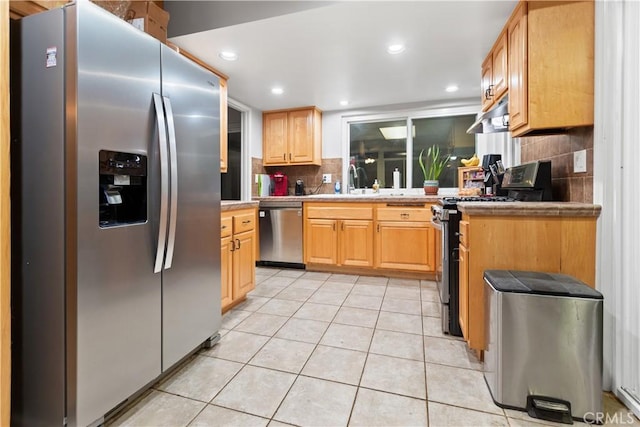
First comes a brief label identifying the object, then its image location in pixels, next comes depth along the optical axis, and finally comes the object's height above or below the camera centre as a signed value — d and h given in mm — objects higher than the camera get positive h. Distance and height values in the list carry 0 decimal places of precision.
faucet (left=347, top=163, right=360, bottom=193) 4250 +451
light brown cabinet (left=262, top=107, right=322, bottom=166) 4164 +1015
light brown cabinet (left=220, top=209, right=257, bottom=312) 2258 -356
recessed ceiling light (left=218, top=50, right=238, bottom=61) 2618 +1346
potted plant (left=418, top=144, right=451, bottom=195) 3658 +557
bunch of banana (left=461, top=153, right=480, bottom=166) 3156 +502
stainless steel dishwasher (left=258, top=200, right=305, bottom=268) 3705 -278
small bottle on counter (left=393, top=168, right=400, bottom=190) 4086 +416
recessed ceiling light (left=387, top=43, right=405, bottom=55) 2466 +1330
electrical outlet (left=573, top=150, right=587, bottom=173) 1692 +278
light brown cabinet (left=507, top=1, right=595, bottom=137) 1614 +797
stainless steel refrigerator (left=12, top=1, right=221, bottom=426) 1087 -12
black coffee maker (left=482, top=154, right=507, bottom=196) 2559 +308
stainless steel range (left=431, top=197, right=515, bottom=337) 1998 -382
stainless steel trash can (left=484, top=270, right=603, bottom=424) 1240 -575
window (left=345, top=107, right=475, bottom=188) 3872 +879
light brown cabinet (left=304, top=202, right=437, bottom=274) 3246 -298
